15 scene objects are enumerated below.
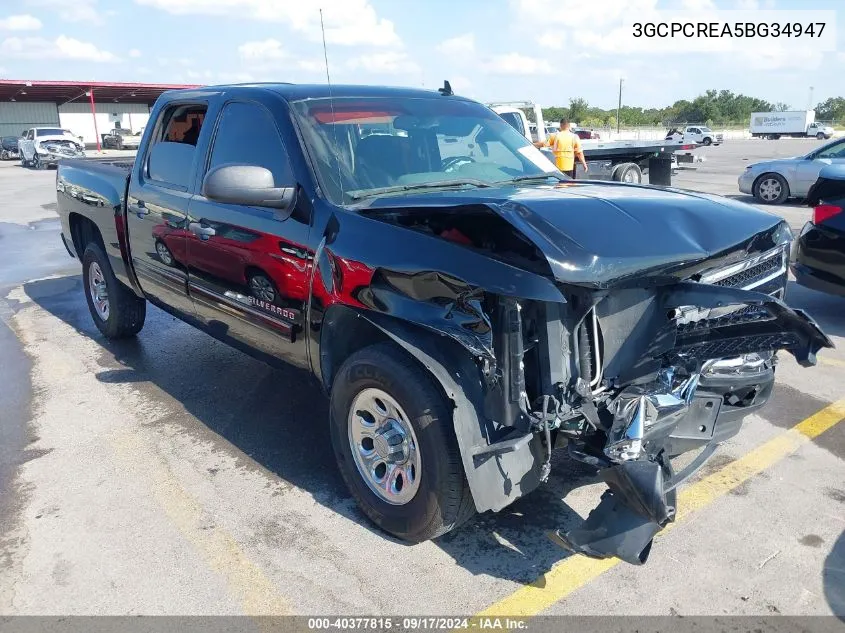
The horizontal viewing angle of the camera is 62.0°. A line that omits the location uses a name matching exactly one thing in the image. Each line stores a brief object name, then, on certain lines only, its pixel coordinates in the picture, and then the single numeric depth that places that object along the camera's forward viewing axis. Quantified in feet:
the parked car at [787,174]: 45.78
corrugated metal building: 153.17
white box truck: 220.43
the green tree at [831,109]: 325.01
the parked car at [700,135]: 178.29
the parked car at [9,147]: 128.77
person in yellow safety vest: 43.42
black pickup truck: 8.48
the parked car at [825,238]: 19.06
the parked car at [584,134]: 110.93
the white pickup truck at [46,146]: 101.86
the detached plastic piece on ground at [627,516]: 8.11
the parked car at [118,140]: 144.05
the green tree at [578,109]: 280.31
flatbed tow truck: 48.52
